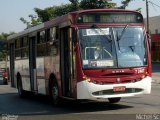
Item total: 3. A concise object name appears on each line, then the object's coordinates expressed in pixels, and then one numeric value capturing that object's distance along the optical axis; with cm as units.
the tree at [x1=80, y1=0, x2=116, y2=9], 4392
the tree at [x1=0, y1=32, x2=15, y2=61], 7991
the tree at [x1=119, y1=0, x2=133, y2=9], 4452
